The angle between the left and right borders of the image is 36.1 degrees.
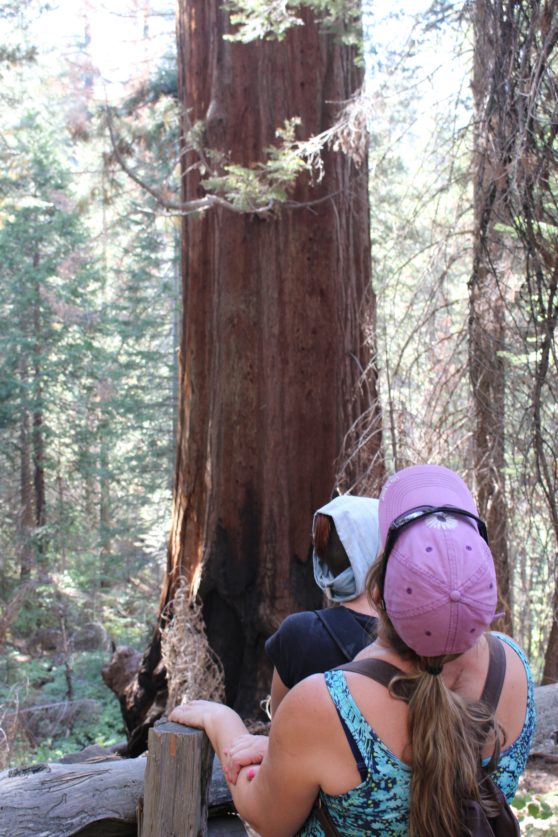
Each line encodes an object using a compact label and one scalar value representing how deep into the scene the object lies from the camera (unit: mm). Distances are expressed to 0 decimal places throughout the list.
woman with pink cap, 1575
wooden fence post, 2227
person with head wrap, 2201
